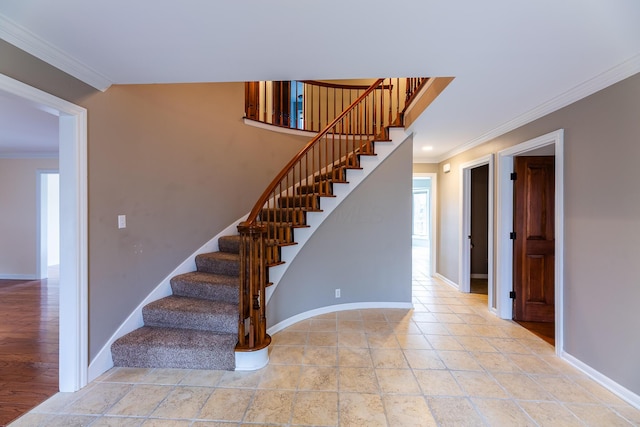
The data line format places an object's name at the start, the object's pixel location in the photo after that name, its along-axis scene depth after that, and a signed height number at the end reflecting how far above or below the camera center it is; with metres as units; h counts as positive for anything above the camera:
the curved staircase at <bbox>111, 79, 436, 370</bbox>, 2.37 -0.89
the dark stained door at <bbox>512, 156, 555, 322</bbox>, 3.38 -0.28
